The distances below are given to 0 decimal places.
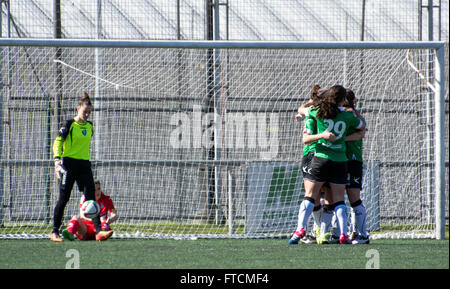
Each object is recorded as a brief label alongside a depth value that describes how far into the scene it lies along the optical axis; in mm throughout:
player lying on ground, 14418
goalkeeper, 14586
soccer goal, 17234
